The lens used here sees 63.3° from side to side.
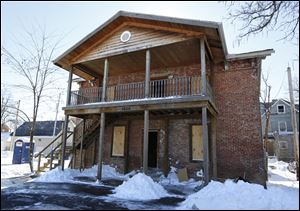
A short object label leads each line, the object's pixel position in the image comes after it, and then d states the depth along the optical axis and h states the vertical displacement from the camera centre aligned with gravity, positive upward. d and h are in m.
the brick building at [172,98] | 11.09 +2.62
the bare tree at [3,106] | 24.02 +4.11
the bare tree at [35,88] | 15.02 +3.69
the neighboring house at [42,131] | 39.53 +2.53
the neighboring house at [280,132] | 30.53 +2.61
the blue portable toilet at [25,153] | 19.98 -0.59
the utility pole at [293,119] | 14.93 +2.11
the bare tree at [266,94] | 25.15 +5.84
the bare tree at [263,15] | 7.67 +4.47
